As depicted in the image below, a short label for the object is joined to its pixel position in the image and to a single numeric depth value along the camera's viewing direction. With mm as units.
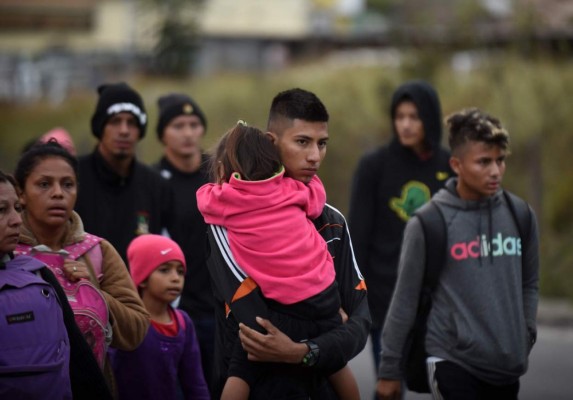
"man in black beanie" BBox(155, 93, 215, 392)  13402
